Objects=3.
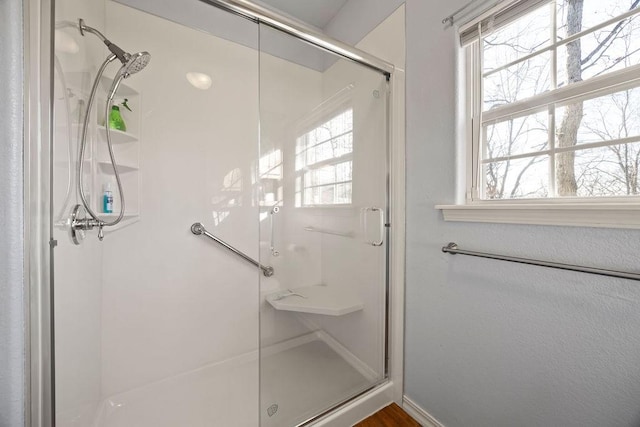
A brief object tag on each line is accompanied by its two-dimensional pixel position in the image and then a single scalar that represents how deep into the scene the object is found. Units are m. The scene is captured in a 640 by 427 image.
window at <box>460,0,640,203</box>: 0.77
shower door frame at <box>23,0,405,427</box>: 0.62
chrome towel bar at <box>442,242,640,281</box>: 0.69
